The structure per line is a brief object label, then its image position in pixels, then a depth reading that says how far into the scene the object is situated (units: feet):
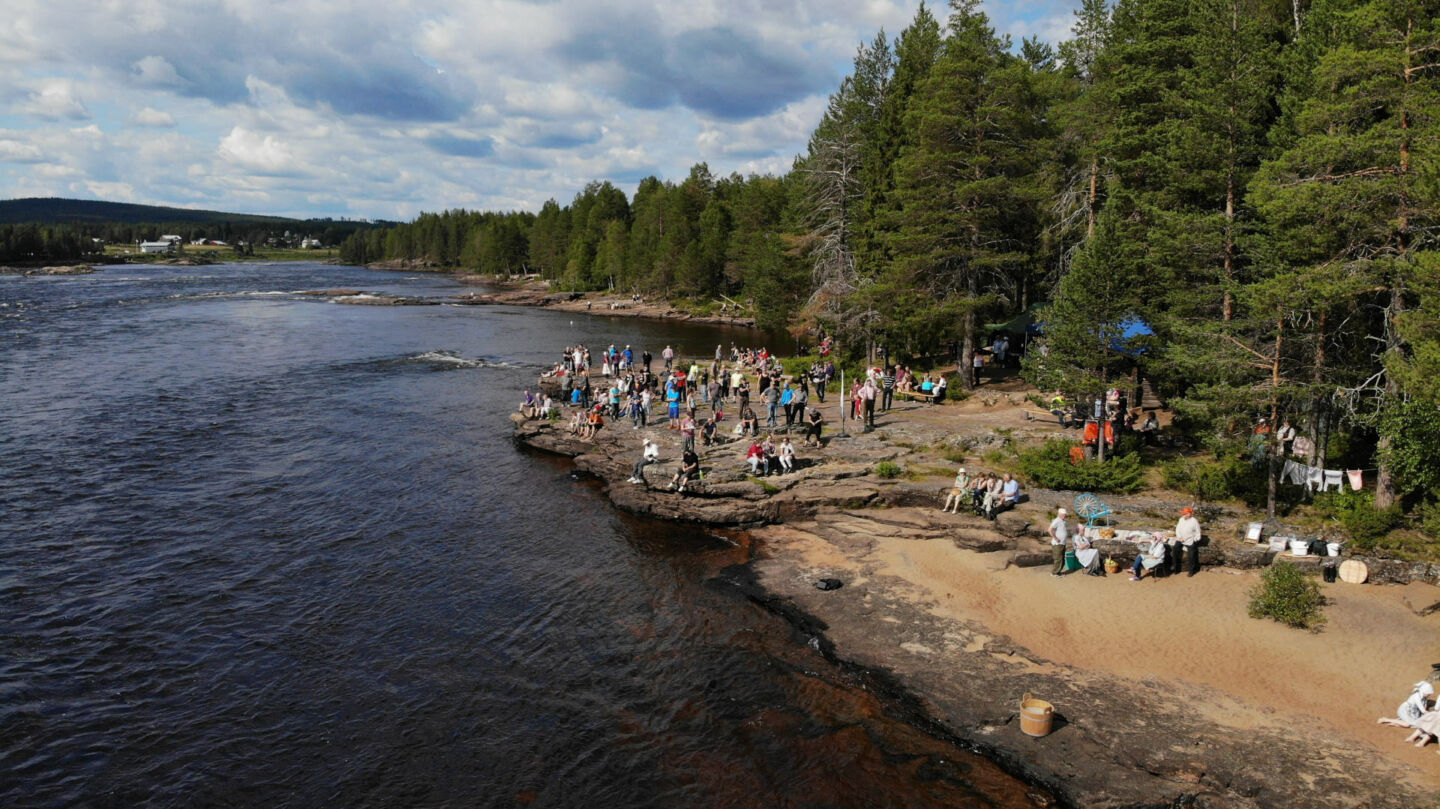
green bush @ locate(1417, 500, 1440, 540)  52.49
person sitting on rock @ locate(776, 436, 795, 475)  81.30
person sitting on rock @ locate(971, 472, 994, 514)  69.64
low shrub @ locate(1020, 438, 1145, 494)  71.51
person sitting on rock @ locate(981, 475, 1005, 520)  68.23
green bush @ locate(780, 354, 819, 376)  140.12
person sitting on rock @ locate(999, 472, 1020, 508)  69.21
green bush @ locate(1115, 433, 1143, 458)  79.77
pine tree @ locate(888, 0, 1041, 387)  106.22
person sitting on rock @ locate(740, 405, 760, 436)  94.99
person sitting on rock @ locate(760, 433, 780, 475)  81.82
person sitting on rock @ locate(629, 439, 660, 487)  86.53
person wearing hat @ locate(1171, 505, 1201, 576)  58.23
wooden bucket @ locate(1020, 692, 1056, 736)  42.47
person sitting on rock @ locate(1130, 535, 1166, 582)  58.03
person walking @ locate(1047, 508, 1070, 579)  59.67
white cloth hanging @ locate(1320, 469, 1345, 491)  64.80
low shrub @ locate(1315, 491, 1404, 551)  58.54
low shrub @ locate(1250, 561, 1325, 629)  50.42
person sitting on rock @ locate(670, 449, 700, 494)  81.76
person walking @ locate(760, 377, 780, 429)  96.84
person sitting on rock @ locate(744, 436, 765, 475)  81.92
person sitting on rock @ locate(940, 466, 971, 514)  70.49
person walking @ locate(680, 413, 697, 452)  87.35
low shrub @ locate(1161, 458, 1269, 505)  69.26
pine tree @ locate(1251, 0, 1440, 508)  53.52
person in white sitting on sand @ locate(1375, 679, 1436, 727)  39.81
